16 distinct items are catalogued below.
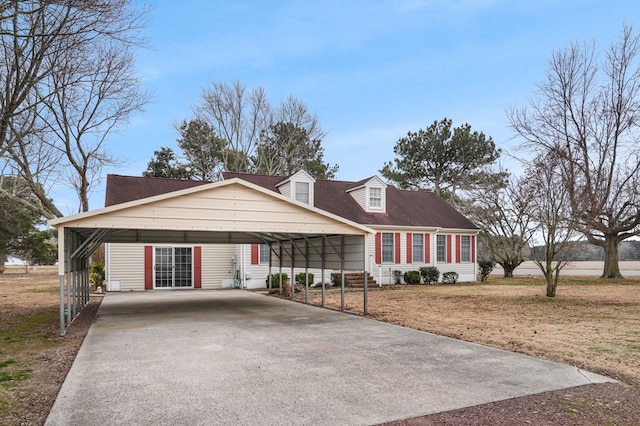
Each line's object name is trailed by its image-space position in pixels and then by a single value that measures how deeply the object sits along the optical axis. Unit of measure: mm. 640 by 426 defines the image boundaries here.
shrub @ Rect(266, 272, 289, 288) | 19559
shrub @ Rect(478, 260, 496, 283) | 24734
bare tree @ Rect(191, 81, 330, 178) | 32125
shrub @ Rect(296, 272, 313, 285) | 19844
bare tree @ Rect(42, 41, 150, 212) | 16562
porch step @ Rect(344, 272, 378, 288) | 20469
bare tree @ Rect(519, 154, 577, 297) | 14414
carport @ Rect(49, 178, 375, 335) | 9016
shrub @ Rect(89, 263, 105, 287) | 20016
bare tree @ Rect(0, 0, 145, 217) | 8305
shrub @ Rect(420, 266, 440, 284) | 22562
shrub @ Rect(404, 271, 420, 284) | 22109
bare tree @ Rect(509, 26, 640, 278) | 21422
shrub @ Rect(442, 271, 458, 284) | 23452
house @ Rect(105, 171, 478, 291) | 20031
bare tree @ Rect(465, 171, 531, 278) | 17875
